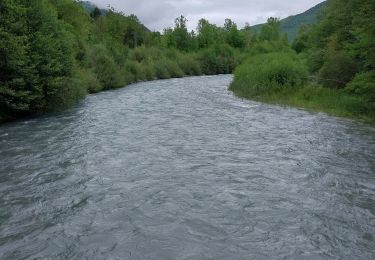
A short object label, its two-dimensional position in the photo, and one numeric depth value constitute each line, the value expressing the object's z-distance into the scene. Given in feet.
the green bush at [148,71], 207.04
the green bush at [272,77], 114.62
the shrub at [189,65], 256.73
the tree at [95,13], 378.28
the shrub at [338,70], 100.63
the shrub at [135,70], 191.56
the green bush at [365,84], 73.72
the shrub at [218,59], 282.77
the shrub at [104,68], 150.51
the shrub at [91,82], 132.65
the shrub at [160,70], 221.78
